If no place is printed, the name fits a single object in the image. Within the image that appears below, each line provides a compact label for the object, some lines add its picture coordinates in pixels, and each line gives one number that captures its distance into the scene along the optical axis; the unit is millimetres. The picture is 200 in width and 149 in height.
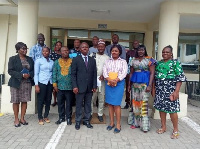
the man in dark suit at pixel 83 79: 3088
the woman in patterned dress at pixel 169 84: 2921
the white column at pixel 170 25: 3897
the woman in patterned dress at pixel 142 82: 3097
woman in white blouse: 3068
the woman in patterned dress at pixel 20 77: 3115
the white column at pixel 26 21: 3974
